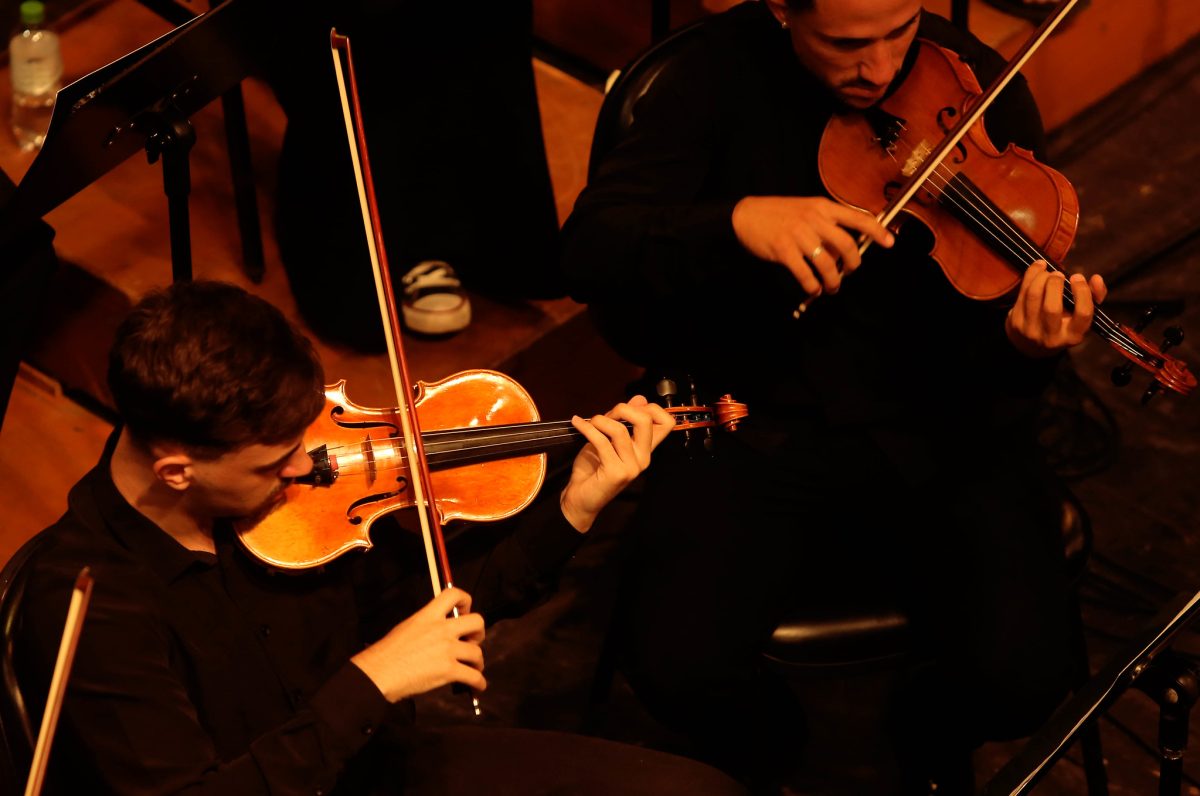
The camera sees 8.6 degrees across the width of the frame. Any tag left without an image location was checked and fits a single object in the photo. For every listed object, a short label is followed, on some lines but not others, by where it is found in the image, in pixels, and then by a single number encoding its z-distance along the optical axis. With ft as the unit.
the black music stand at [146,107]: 27.51
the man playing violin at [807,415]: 28.17
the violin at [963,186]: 28.15
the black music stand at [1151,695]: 26.58
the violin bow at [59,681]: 26.17
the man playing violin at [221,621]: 26.86
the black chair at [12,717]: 26.89
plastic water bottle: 30.70
